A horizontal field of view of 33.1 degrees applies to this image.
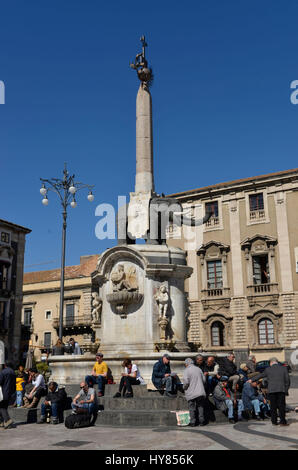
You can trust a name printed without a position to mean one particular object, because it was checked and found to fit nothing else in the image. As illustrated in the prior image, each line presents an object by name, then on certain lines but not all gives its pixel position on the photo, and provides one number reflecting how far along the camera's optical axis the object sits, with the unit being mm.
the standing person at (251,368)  13405
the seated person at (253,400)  10867
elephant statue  15062
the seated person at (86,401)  10117
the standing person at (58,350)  16297
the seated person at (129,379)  11016
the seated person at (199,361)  11023
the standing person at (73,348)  17266
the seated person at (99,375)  11812
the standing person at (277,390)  9734
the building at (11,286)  39469
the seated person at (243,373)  12328
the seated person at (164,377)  10891
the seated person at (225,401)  10375
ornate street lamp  18584
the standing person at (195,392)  9703
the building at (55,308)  47062
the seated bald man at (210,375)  10938
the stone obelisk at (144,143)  15727
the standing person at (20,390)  13420
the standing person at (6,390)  10172
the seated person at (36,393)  12125
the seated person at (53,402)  10859
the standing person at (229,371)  11836
